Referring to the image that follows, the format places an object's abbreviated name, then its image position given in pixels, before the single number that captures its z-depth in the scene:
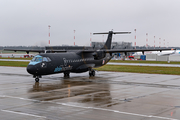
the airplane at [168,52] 97.62
